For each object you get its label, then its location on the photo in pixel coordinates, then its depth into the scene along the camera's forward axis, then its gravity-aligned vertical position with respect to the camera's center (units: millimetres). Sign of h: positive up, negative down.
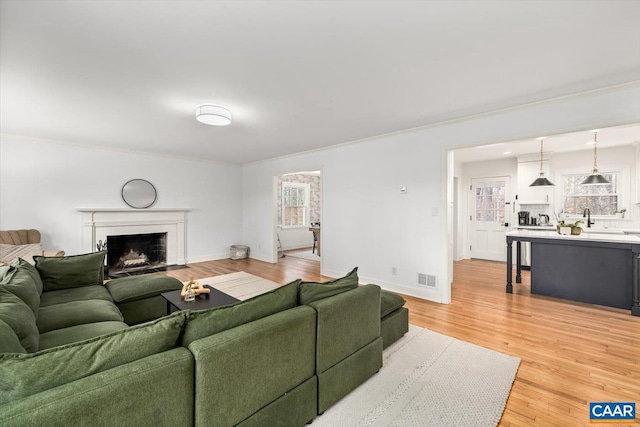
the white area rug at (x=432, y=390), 1860 -1322
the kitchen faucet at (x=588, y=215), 5590 -29
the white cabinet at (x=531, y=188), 6402 +592
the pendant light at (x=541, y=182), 5539 +614
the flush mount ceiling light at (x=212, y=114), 3285 +1158
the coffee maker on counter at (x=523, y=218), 6609 -104
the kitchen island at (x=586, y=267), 3723 -759
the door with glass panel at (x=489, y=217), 7078 -89
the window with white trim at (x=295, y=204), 9398 +317
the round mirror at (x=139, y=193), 6047 +430
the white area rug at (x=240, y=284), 4641 -1265
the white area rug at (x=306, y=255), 7769 -1213
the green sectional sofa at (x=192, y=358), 1012 -685
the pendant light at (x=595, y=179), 4977 +620
